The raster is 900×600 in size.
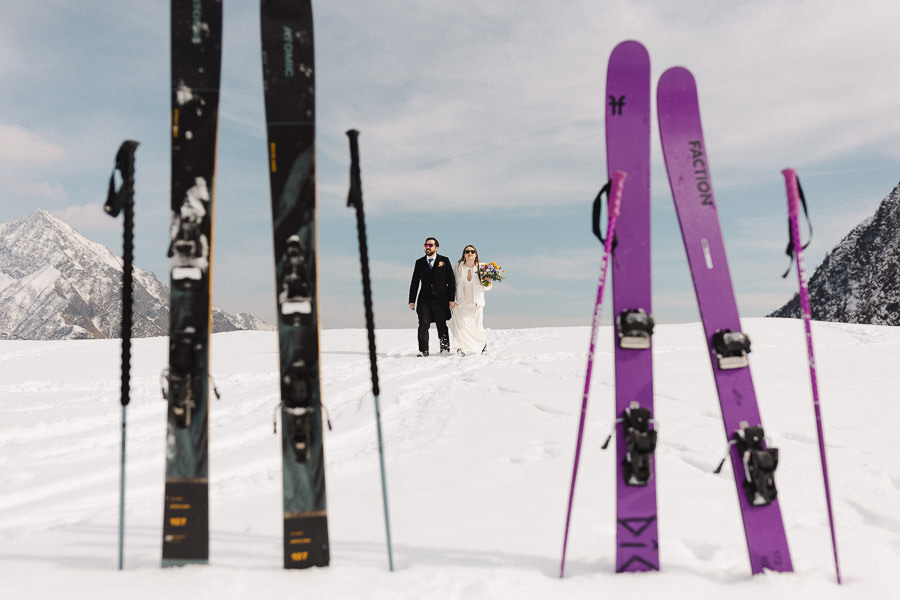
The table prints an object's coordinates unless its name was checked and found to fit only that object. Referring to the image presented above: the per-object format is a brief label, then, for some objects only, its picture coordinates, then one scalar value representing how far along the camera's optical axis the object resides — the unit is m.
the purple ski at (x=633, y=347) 2.40
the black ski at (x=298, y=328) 2.44
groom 9.66
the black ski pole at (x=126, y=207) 2.44
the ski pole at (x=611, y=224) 2.31
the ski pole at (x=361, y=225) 2.44
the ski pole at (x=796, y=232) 2.39
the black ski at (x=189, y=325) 2.46
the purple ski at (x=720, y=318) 2.43
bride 9.90
